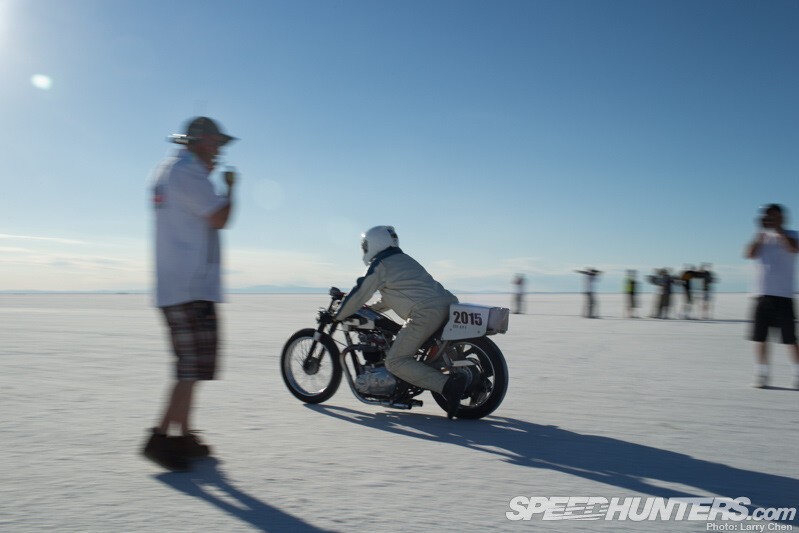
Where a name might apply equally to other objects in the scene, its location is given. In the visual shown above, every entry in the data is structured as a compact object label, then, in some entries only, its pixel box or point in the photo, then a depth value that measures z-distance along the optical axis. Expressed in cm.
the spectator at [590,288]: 2528
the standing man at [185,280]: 421
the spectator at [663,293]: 2475
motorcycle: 605
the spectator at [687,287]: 2484
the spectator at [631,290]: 2548
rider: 601
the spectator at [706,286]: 2479
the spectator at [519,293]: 2924
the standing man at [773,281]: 791
